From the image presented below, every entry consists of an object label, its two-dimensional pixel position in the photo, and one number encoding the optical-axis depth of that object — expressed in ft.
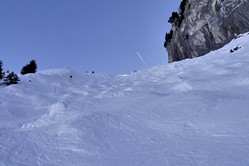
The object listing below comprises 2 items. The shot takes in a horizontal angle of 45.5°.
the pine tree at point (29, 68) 101.77
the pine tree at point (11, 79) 66.28
